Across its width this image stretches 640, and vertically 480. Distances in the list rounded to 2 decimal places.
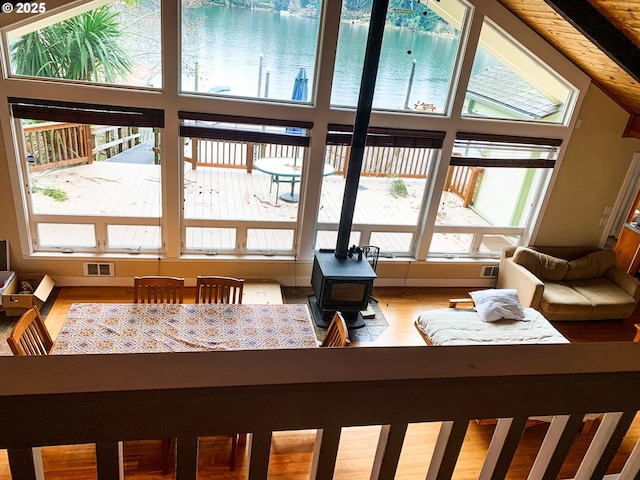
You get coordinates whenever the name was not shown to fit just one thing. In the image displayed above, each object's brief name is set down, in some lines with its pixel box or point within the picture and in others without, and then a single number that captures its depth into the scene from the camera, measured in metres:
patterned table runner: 3.08
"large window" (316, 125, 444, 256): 5.29
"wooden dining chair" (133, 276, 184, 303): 3.59
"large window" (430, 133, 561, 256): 5.62
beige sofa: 5.39
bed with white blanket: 4.30
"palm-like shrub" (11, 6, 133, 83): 4.34
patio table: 5.21
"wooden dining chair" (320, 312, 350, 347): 3.07
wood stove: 4.87
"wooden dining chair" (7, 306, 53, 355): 2.68
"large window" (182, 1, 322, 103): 4.60
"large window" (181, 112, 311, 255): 4.96
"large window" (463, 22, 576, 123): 5.20
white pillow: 4.64
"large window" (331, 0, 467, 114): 4.85
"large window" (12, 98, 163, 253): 4.59
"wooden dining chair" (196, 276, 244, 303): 3.74
